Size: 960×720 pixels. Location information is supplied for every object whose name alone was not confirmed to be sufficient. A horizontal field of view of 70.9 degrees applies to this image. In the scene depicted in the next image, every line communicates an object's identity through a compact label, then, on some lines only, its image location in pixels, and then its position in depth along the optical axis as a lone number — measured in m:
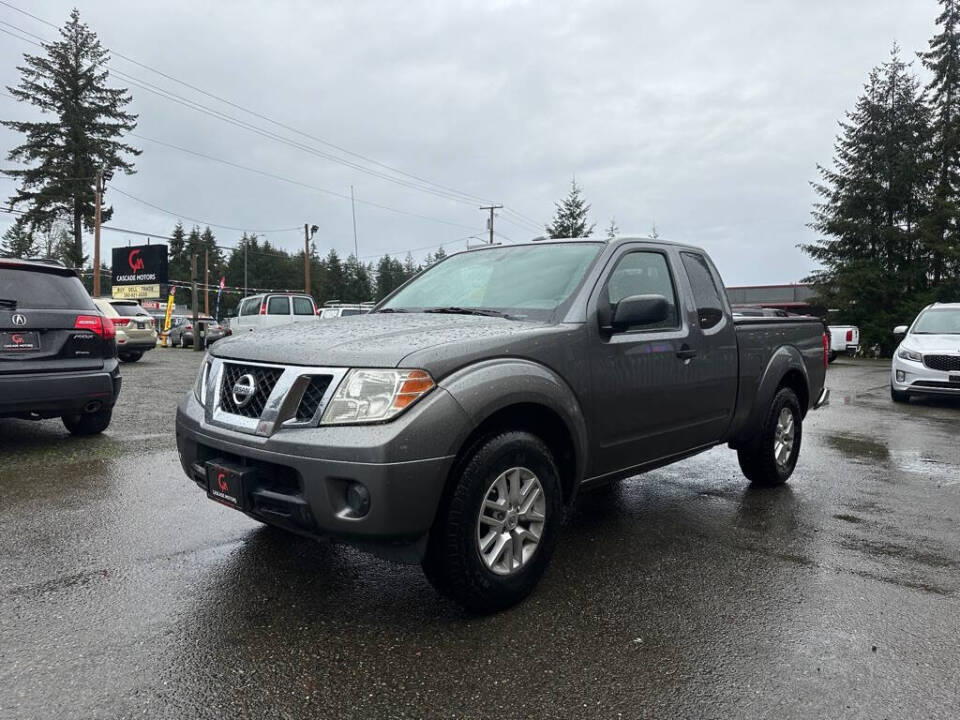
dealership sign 33.95
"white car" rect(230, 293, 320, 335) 20.78
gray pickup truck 2.64
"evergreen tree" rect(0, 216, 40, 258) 45.75
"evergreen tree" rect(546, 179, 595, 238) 44.31
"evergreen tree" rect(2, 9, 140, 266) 44.34
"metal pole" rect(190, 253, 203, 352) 26.42
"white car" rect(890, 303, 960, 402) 10.25
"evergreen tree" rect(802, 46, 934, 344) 28.38
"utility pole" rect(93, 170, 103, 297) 35.52
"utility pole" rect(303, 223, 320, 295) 50.89
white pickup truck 21.80
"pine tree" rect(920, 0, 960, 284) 27.03
